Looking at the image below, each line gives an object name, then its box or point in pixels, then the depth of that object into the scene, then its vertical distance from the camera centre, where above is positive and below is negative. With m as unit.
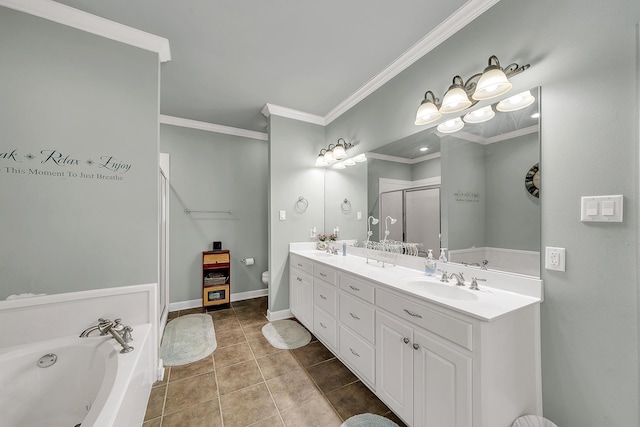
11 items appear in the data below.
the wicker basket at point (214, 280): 3.30 -0.92
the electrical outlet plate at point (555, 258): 1.20 -0.23
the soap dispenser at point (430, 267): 1.77 -0.39
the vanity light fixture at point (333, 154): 2.81 +0.77
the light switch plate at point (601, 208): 1.05 +0.03
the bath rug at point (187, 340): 2.18 -1.31
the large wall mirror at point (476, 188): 1.35 +0.19
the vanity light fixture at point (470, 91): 1.31 +0.76
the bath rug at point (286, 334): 2.40 -1.31
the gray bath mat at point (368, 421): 1.45 -1.30
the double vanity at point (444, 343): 1.06 -0.70
